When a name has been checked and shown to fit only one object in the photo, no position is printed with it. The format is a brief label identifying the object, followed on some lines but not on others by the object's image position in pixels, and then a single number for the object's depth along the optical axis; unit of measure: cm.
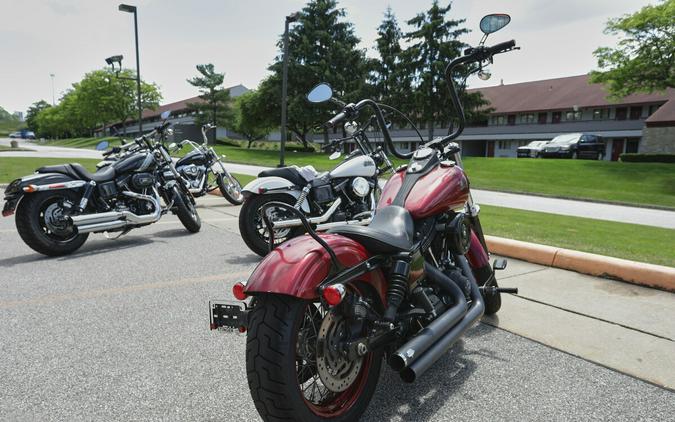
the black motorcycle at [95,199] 546
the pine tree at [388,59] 3688
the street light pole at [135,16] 1716
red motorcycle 190
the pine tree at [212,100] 5372
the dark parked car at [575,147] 3027
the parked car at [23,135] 11087
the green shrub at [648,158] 2588
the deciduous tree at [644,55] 2150
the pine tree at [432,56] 3456
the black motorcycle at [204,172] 935
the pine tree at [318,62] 3859
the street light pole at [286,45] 1318
